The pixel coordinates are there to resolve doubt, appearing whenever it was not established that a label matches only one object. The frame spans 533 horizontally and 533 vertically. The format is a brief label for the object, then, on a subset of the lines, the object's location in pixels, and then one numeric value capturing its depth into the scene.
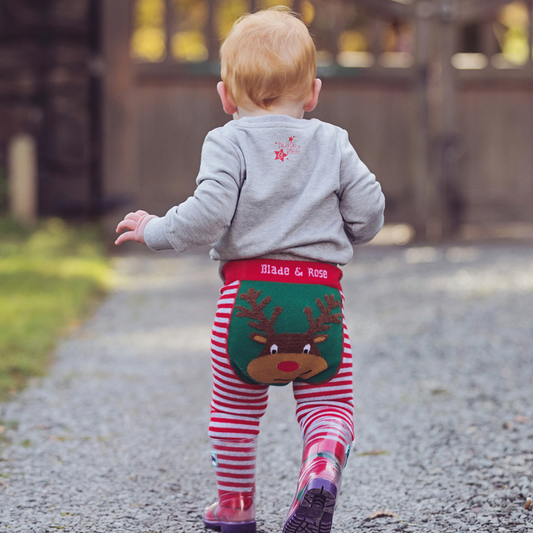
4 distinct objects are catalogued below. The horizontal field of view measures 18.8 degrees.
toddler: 3.18
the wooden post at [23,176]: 13.18
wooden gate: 12.76
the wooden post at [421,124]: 12.93
